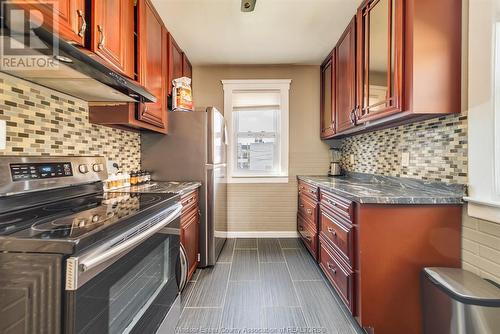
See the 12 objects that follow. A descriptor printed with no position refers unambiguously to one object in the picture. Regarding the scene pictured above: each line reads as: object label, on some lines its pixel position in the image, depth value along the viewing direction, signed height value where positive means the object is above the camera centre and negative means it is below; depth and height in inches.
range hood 28.7 +15.4
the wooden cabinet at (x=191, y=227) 73.6 -21.6
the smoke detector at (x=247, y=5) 72.3 +49.6
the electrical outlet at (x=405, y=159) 73.3 +1.7
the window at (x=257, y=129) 129.6 +19.7
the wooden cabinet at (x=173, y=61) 93.0 +43.7
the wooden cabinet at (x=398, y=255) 54.5 -21.1
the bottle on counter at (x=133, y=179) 77.5 -5.2
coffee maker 123.2 +1.2
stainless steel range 24.5 -11.0
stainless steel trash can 40.9 -25.6
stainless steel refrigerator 89.1 +3.0
